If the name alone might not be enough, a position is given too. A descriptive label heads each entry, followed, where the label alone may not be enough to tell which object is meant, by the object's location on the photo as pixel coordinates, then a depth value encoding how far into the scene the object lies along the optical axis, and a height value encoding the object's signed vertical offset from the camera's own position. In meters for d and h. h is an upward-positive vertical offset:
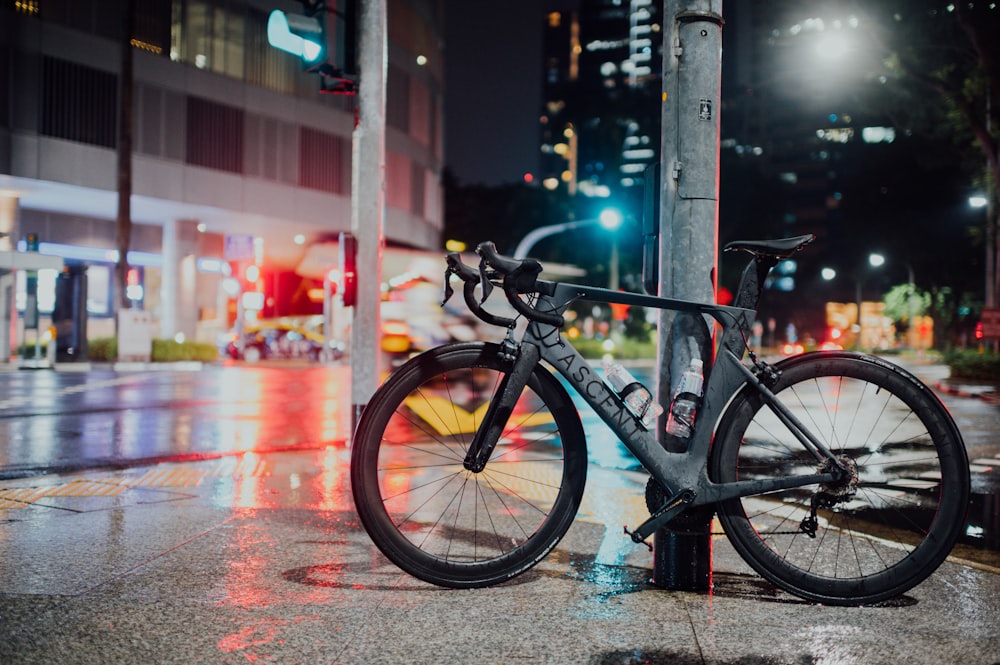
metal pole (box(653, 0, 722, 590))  4.38 +0.90
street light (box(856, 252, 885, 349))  58.79 +5.88
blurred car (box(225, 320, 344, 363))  40.50 -0.22
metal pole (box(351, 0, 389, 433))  9.36 +1.42
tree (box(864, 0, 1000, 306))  24.91 +8.34
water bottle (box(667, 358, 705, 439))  4.06 -0.25
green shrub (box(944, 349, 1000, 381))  26.19 -0.44
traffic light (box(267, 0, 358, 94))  8.71 +2.83
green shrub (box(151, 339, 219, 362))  33.53 -0.48
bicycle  3.92 -0.35
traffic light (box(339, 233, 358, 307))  9.34 +0.75
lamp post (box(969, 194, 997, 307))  28.16 +2.85
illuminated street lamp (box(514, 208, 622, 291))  34.53 +4.60
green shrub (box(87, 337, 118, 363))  32.91 -0.42
